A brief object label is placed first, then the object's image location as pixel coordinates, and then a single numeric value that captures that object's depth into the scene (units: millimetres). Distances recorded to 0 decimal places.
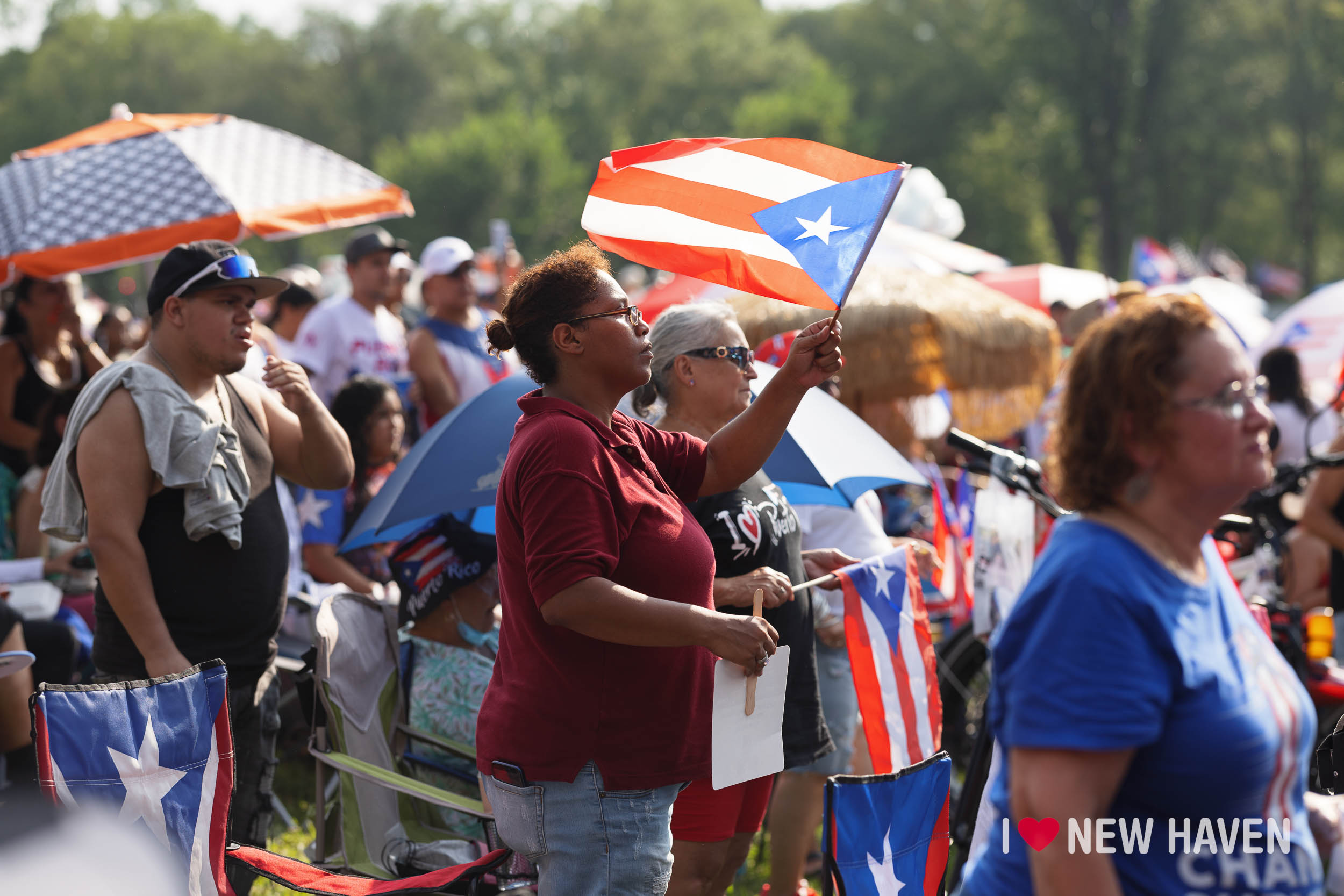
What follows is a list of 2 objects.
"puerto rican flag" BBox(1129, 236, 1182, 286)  15645
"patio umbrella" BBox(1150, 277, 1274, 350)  11391
